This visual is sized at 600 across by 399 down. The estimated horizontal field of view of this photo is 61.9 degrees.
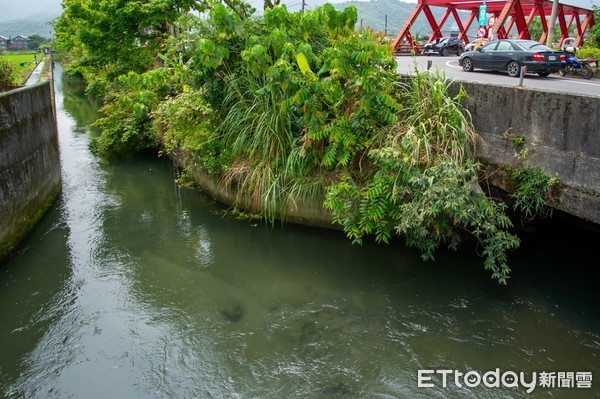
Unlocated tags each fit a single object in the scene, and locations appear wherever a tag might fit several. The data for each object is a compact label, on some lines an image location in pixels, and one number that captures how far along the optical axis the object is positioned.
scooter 16.80
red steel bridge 30.88
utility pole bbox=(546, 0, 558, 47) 21.08
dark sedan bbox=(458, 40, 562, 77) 15.90
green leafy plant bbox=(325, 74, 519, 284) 7.21
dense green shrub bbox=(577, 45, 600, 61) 19.33
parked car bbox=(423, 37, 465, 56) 31.06
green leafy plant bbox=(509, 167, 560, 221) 7.20
